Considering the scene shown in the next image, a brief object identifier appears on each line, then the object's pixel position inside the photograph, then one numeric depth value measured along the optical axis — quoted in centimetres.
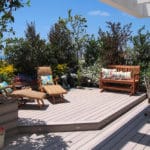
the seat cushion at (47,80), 483
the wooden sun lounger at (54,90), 443
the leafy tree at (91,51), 610
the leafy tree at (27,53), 529
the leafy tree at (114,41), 578
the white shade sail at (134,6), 303
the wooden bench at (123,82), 509
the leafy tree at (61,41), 589
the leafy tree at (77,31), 608
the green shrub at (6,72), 459
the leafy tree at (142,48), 561
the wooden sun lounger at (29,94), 397
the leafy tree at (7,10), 258
